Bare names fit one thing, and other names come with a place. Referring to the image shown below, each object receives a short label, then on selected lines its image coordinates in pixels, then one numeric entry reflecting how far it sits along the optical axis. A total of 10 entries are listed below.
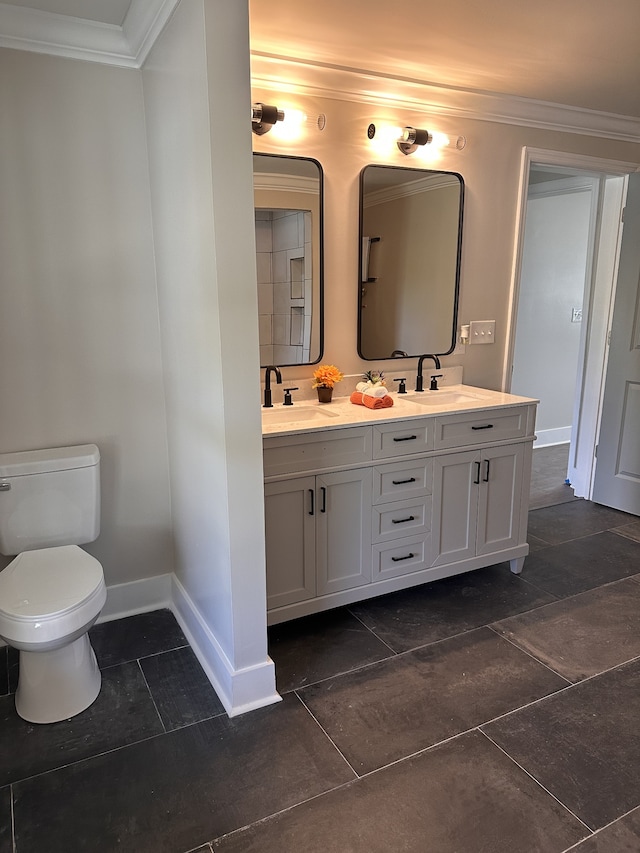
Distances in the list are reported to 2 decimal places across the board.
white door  3.61
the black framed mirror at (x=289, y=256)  2.58
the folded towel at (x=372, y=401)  2.66
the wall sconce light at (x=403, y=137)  2.81
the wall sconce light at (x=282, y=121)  2.46
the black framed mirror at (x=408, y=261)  2.89
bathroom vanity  2.34
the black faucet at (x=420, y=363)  3.11
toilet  1.88
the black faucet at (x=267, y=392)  2.70
